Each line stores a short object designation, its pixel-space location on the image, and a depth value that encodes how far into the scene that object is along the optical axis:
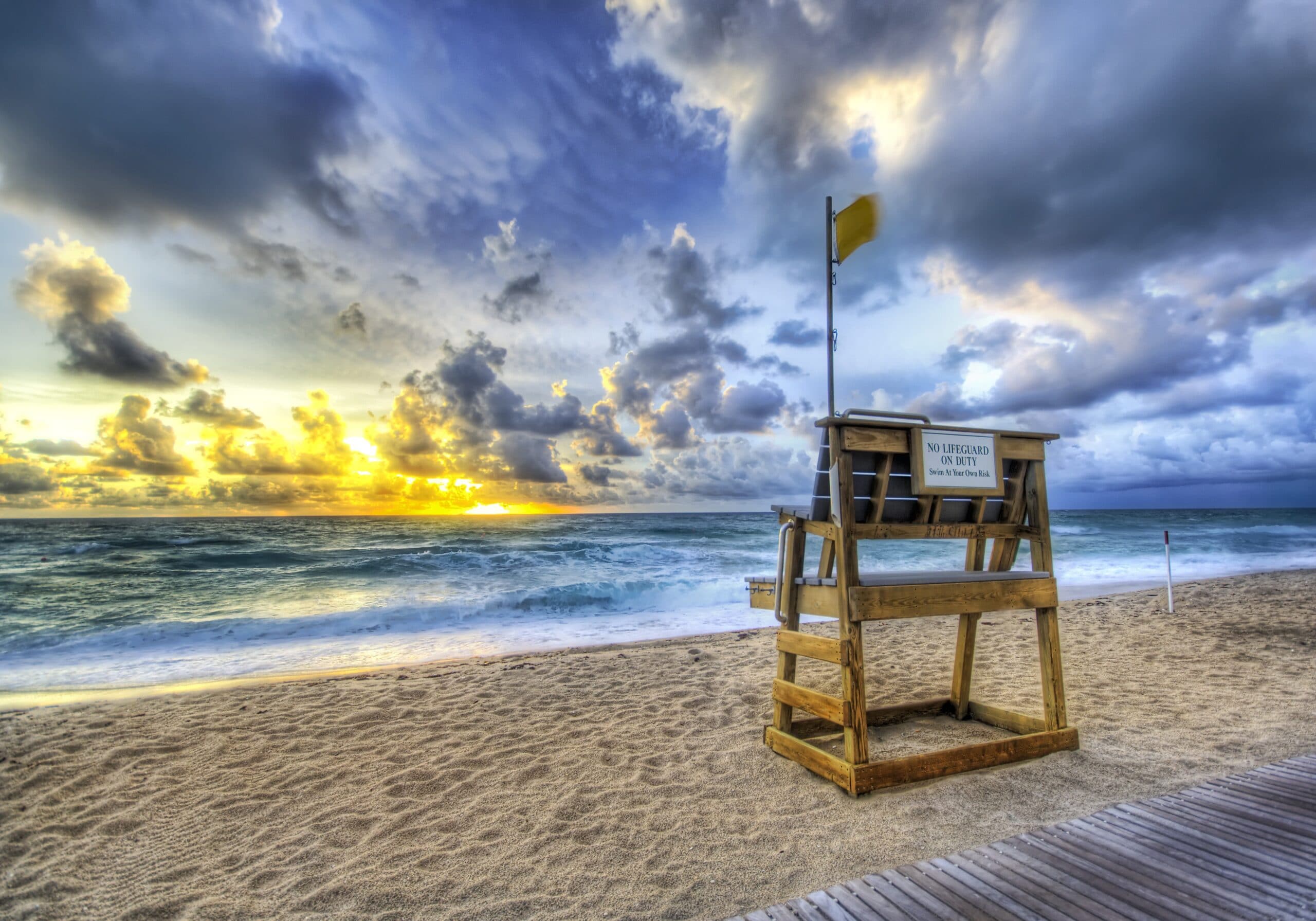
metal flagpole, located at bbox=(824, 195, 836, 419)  3.88
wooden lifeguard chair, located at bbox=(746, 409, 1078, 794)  3.34
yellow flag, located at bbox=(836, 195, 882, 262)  4.48
